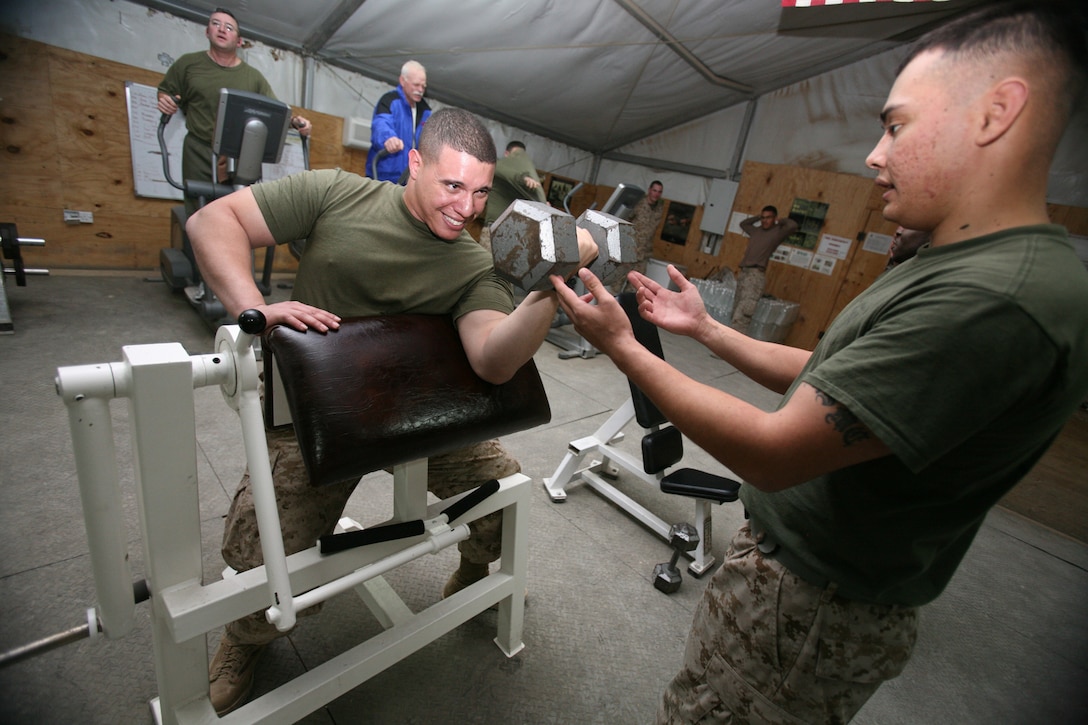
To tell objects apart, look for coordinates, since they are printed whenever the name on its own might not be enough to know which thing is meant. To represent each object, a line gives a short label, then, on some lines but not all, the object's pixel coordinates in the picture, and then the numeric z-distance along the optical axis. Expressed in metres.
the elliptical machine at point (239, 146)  2.72
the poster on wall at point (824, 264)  5.88
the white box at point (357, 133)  4.85
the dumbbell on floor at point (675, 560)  1.90
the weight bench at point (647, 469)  1.99
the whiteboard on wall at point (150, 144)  3.81
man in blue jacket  3.45
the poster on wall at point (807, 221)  5.95
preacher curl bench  0.79
